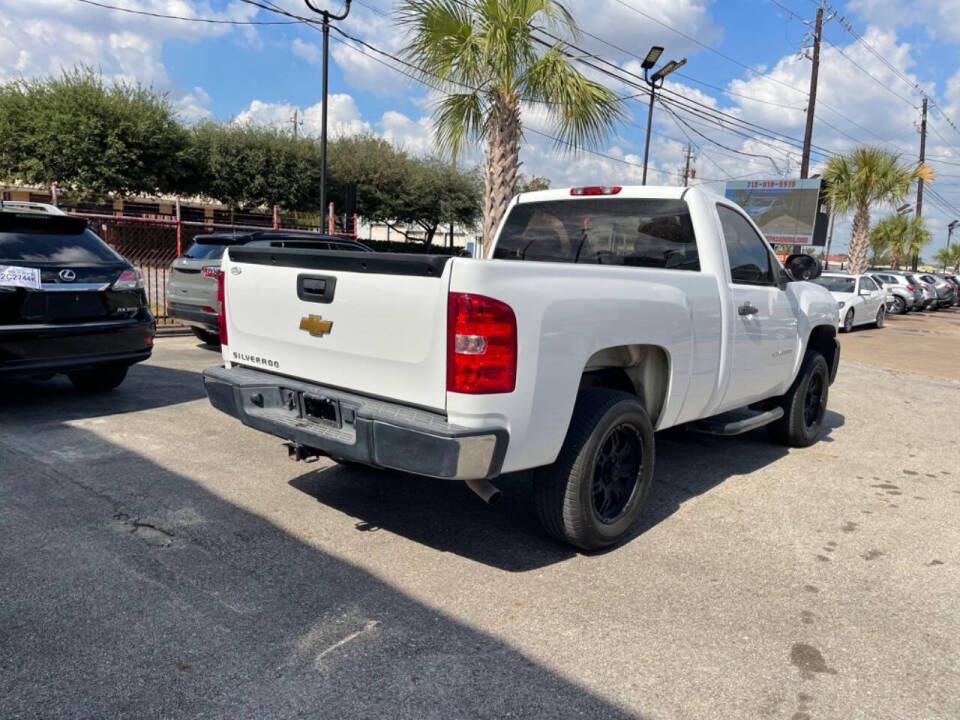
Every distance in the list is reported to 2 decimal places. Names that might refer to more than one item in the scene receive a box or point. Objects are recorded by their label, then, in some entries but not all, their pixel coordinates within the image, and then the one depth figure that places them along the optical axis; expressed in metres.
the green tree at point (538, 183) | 51.81
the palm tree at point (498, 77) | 10.60
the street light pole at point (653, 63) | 18.30
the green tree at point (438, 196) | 39.44
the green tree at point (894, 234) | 52.91
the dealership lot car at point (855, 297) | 18.88
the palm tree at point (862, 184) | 26.78
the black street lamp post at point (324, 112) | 14.22
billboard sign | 28.72
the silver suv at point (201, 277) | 9.32
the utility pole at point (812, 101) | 25.65
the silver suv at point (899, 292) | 29.98
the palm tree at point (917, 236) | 52.72
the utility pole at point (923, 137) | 46.04
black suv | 5.54
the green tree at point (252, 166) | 32.28
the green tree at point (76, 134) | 27.12
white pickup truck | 3.05
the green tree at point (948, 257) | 87.12
